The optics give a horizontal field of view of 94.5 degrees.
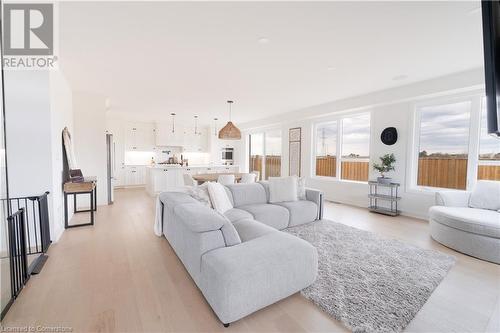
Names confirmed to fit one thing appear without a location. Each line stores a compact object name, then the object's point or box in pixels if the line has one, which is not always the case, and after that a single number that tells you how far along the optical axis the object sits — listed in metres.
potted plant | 4.80
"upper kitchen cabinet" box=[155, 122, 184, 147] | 8.53
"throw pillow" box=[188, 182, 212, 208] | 3.05
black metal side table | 4.73
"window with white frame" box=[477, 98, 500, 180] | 3.79
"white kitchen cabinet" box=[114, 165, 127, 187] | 7.96
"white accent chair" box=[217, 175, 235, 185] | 4.71
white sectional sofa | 1.62
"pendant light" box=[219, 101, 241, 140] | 5.17
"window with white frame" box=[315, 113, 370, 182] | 5.62
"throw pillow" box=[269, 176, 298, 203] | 4.03
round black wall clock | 4.83
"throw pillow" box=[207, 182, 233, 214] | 3.20
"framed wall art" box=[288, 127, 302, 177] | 7.01
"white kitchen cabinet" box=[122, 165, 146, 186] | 8.11
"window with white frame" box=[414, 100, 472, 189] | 4.14
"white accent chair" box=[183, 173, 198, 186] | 5.09
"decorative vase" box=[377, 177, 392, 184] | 4.83
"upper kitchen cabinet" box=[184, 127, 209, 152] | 9.13
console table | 3.75
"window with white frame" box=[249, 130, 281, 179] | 8.08
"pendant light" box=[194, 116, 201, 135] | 9.14
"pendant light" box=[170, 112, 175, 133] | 7.25
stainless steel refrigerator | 5.46
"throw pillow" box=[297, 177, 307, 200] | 4.32
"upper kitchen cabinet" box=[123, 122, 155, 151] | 8.17
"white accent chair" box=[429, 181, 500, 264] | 2.69
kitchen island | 6.71
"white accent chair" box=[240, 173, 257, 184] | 5.13
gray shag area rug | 1.75
